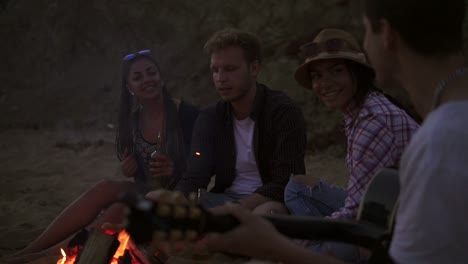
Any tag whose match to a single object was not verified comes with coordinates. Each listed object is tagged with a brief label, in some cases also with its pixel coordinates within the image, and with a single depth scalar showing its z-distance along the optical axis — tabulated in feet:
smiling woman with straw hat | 8.37
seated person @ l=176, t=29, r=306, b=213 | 12.00
